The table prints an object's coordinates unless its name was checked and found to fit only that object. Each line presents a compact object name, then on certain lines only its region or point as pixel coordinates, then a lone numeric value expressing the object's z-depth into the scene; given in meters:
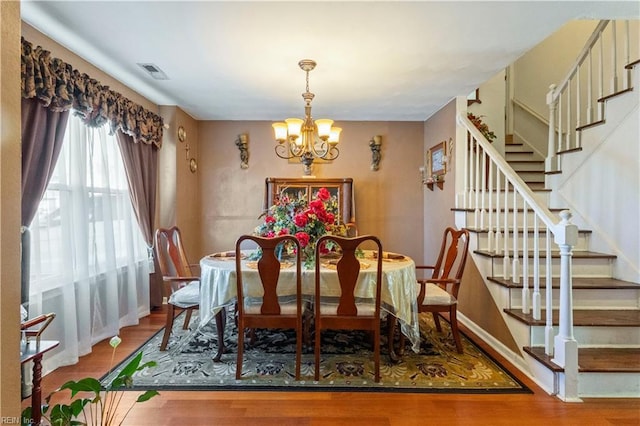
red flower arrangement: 2.59
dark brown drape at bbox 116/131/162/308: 3.32
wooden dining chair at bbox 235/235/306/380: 2.20
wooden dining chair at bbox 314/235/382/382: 2.19
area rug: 2.23
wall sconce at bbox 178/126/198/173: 4.17
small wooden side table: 1.52
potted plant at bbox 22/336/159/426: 1.05
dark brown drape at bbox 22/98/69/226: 2.10
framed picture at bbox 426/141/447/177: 4.01
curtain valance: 2.07
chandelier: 2.76
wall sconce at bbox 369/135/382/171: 4.65
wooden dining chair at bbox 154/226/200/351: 2.70
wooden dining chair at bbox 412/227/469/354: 2.66
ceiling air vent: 2.86
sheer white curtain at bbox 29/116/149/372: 2.45
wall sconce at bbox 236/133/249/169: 4.66
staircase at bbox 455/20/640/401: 2.11
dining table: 2.33
